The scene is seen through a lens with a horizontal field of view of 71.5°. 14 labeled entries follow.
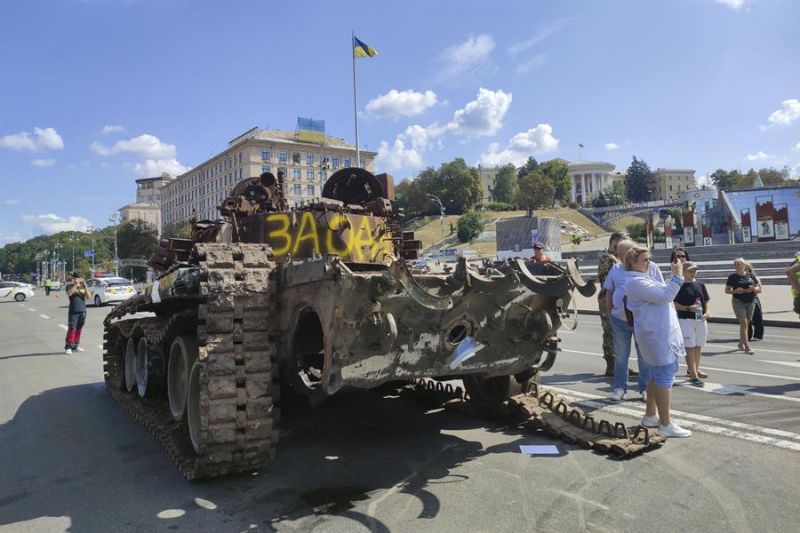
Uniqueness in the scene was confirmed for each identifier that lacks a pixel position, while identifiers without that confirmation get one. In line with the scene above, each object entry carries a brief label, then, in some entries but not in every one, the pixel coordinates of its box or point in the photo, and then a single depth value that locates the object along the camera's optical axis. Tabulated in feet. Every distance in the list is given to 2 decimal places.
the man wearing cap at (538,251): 27.27
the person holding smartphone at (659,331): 16.31
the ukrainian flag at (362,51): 84.12
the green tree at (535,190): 306.76
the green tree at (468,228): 288.10
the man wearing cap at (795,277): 27.53
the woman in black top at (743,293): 31.68
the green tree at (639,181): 447.01
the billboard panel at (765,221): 152.25
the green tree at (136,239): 258.78
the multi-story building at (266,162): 271.08
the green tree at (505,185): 430.57
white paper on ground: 15.71
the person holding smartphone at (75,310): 38.70
